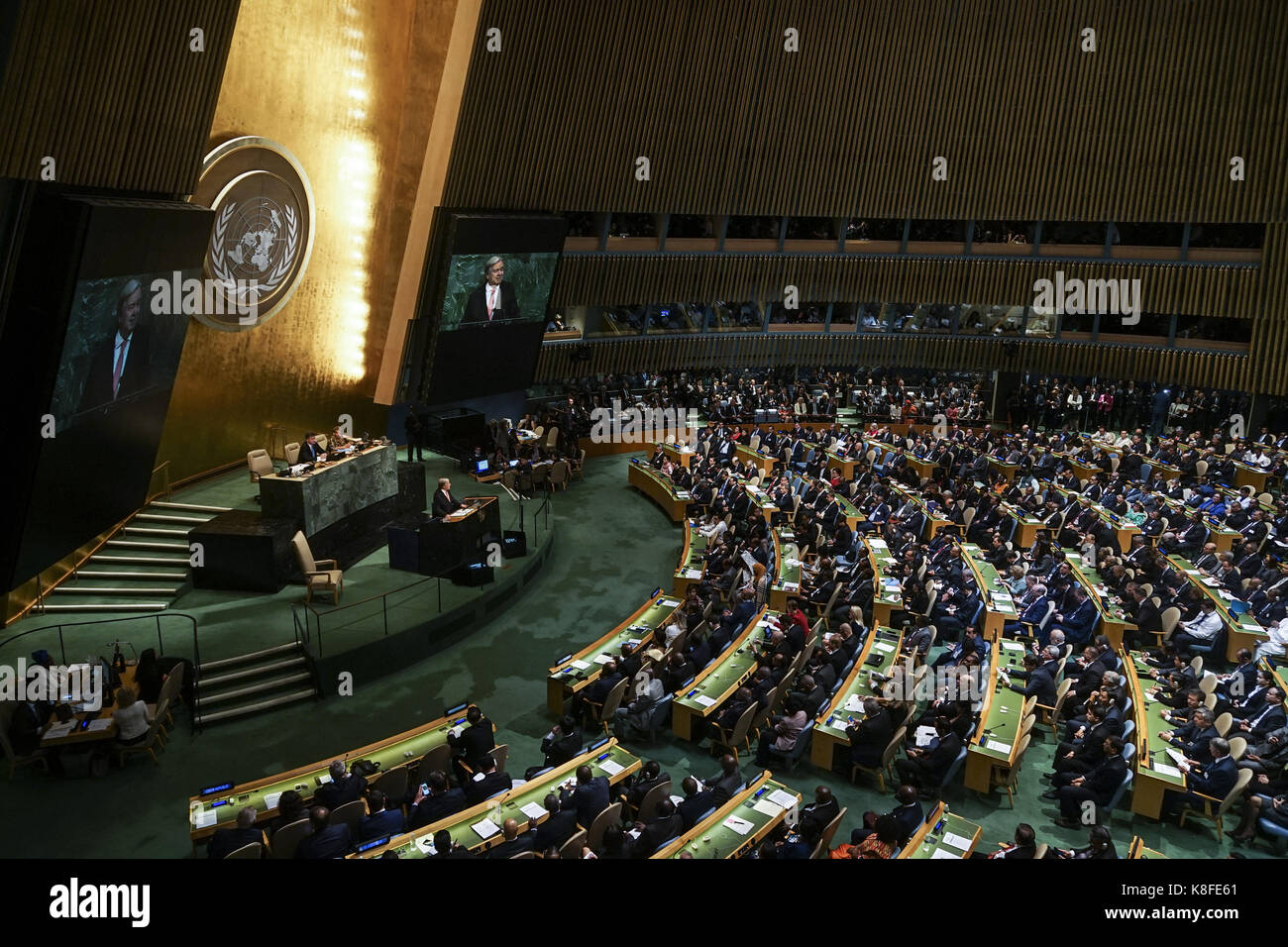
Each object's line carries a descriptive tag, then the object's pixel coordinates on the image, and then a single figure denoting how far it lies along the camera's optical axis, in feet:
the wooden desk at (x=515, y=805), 24.26
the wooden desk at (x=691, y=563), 45.91
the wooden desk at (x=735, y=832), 24.34
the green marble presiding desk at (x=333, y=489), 43.16
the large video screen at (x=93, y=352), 32.78
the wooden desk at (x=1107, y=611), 39.22
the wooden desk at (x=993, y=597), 40.22
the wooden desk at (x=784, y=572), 44.11
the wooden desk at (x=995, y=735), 29.58
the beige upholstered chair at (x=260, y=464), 50.65
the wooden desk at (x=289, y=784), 25.59
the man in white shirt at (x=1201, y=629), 38.55
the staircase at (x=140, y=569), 40.14
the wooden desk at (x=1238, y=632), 37.60
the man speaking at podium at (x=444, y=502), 45.88
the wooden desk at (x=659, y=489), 60.23
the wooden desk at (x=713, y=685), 33.57
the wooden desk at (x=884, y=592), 41.55
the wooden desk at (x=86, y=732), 30.40
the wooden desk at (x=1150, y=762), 28.37
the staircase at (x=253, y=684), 34.96
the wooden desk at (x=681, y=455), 68.44
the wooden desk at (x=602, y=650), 35.86
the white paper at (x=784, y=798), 26.63
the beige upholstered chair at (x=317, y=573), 40.55
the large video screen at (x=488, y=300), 59.36
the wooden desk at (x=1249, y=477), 61.41
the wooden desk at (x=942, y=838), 24.07
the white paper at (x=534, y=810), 25.88
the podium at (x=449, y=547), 44.29
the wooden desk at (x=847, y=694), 31.48
